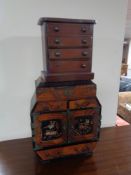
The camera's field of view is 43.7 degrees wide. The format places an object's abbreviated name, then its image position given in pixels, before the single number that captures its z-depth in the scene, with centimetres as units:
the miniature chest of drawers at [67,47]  80
